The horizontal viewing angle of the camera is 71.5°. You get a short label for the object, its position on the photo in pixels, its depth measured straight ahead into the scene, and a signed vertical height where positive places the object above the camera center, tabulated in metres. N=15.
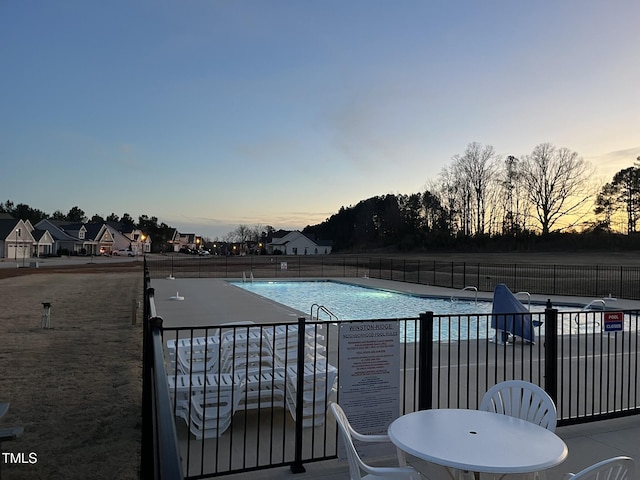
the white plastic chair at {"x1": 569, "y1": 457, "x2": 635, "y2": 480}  2.14 -1.08
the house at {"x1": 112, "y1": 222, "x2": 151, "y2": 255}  105.94 +2.12
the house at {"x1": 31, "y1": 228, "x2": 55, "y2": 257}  68.28 -0.23
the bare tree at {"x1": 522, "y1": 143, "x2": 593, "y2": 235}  58.56 +9.39
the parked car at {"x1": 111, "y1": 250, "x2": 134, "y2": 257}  87.84 -2.08
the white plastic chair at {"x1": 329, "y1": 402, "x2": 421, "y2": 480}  2.66 -1.35
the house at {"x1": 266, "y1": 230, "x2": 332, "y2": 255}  116.19 +0.18
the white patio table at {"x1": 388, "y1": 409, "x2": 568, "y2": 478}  2.48 -1.21
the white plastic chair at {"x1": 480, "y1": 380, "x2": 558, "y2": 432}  3.28 -1.22
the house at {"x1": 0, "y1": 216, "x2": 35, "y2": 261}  59.69 +0.30
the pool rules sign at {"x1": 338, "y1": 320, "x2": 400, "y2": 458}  3.96 -1.18
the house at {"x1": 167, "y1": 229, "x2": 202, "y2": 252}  129.70 +0.91
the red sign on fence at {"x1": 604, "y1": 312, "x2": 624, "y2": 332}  5.56 -0.90
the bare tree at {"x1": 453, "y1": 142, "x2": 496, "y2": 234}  65.94 +10.63
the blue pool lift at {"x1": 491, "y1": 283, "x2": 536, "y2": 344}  10.52 -1.39
